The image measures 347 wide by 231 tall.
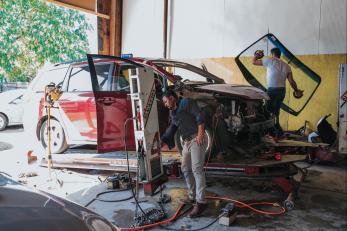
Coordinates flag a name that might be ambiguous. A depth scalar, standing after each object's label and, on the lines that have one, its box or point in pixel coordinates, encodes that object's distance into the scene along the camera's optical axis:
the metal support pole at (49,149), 5.57
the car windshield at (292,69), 8.56
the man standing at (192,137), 4.27
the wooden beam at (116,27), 10.90
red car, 5.02
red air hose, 3.95
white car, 11.27
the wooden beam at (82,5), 9.35
